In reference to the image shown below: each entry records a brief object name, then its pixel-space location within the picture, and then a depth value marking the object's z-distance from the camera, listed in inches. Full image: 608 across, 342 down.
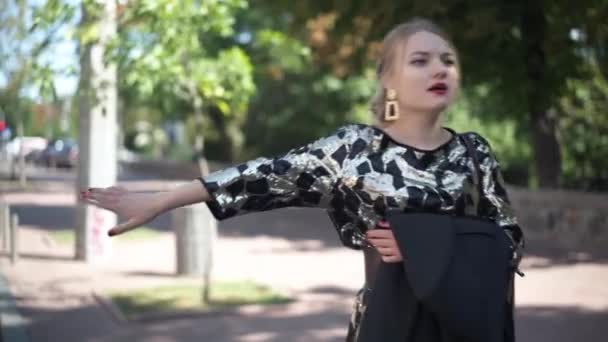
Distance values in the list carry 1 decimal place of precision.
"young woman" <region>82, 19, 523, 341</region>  84.5
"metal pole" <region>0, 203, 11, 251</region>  428.1
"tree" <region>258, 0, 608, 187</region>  470.9
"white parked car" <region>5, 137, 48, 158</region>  1855.6
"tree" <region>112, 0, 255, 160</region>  275.9
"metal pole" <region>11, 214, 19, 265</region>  377.2
